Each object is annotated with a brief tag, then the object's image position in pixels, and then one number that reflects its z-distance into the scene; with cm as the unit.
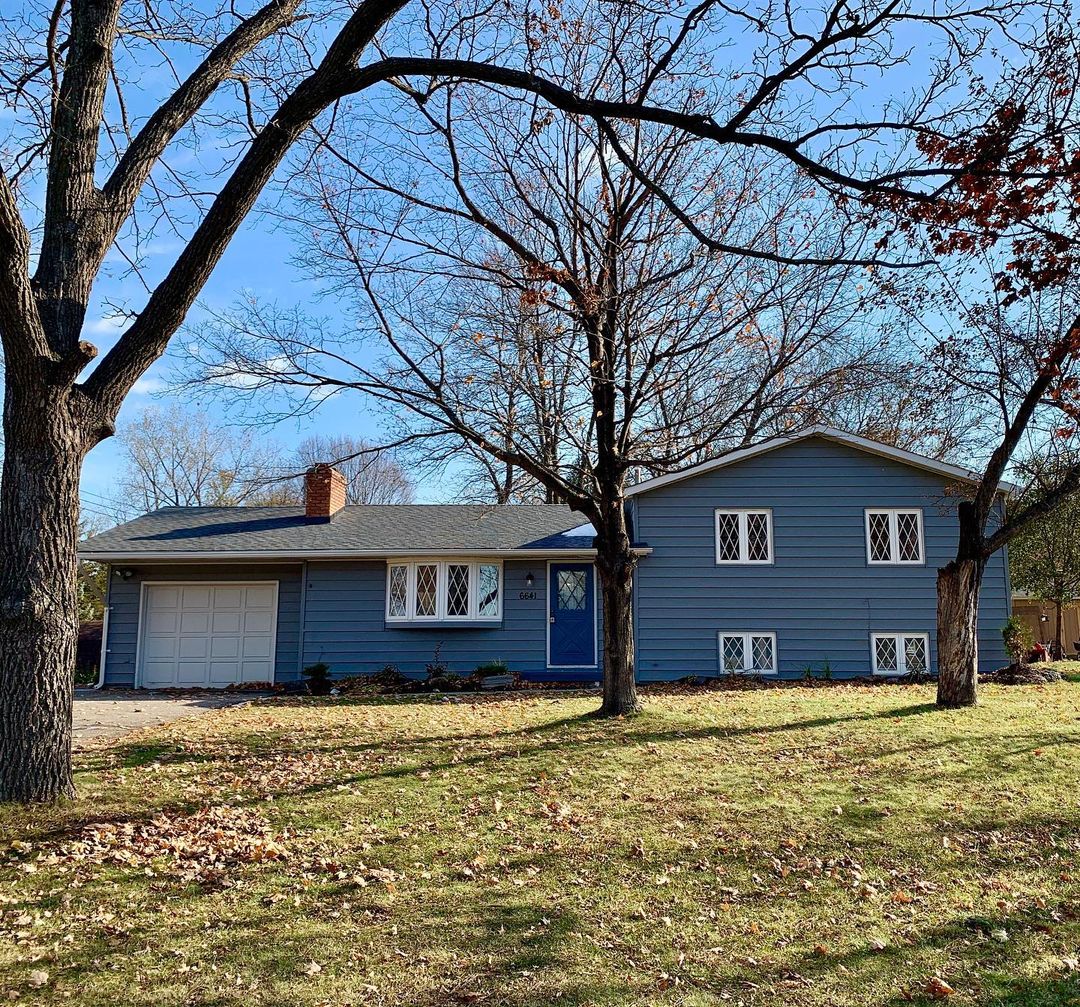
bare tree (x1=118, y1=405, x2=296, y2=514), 3459
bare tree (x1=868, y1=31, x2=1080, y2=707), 566
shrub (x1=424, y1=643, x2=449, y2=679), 1589
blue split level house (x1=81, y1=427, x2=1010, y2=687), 1630
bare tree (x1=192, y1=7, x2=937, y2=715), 955
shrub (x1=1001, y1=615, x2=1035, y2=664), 1620
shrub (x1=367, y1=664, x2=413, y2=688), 1568
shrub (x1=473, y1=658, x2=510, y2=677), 1584
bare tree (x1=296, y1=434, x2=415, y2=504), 3641
